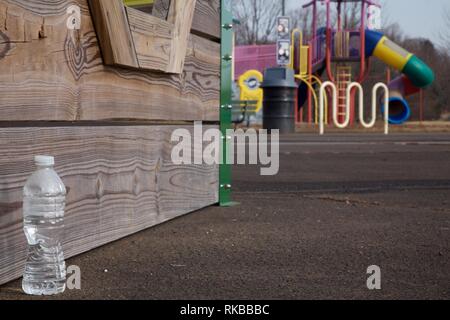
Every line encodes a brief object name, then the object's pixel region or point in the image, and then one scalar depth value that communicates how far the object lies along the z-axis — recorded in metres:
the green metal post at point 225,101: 5.63
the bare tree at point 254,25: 39.90
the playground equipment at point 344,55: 26.33
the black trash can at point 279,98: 20.73
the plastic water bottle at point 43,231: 2.77
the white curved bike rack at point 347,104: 22.45
